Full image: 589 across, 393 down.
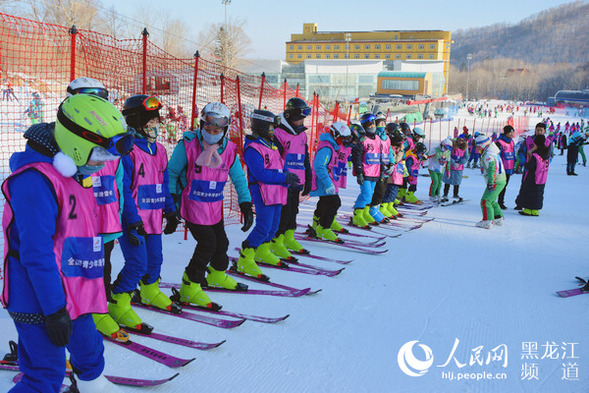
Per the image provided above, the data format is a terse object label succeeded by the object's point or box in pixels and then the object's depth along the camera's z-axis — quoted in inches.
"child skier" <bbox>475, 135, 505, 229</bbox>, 310.5
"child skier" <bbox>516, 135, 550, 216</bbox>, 357.1
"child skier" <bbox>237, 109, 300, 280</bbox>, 190.5
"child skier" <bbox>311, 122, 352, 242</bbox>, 246.7
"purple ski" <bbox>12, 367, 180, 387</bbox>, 112.0
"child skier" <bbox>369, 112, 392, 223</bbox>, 303.0
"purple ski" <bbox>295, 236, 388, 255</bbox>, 248.1
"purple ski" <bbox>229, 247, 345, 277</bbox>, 207.0
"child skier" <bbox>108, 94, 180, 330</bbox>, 138.4
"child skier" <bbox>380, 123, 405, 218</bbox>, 332.5
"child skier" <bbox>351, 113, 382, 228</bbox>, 291.1
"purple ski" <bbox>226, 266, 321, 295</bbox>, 182.9
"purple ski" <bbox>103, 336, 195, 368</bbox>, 122.2
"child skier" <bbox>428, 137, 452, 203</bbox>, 411.5
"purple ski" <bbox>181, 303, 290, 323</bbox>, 154.7
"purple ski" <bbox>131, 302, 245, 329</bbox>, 149.1
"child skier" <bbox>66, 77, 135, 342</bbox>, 111.7
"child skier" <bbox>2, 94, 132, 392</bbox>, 76.3
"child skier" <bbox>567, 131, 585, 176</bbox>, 644.7
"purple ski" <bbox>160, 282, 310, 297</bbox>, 179.6
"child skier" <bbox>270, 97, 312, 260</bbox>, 220.4
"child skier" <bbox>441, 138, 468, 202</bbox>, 411.8
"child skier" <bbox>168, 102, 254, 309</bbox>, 157.5
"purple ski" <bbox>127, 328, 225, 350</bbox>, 133.4
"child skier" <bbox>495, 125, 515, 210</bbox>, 386.9
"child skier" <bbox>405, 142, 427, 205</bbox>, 400.8
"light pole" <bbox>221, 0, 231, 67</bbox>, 1696.6
